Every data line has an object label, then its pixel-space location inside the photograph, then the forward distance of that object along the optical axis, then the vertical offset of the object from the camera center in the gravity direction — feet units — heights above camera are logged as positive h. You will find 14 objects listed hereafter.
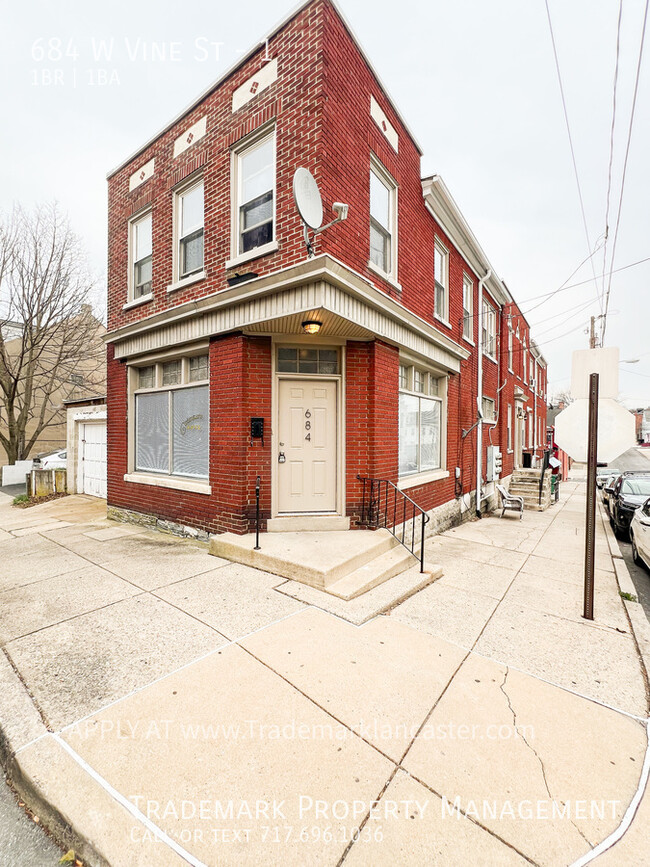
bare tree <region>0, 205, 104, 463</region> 49.96 +14.25
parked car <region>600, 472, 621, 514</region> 45.53 -8.21
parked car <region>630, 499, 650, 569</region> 20.93 -6.08
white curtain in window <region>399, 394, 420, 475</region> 23.89 -0.11
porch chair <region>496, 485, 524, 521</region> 35.89 -6.87
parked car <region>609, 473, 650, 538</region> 30.08 -5.61
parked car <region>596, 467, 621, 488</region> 63.62 -7.60
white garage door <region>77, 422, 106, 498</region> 37.83 -2.91
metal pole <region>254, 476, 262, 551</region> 16.21 -3.88
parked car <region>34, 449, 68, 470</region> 49.40 -3.99
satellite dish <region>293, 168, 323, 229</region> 14.83 +9.38
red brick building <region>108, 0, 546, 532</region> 17.58 +6.56
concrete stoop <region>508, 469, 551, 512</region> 43.19 -7.18
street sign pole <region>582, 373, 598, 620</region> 13.26 -2.47
